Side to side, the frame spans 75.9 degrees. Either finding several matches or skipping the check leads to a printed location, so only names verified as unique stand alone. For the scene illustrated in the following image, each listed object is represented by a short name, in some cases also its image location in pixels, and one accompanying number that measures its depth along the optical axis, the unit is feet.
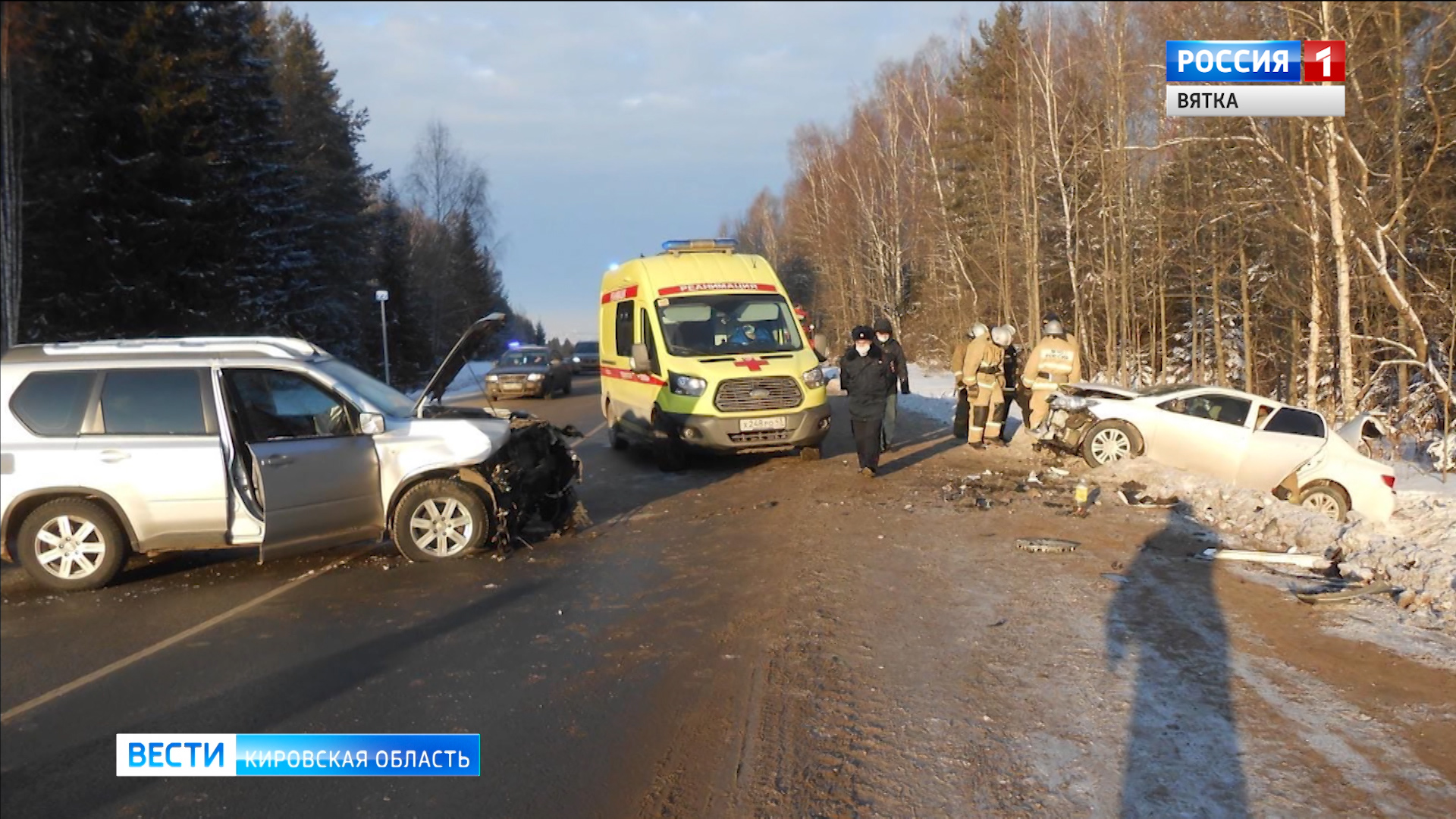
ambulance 37.37
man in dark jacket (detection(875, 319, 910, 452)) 41.96
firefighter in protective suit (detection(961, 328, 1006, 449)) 43.19
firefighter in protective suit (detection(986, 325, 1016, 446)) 44.19
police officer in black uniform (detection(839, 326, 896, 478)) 35.65
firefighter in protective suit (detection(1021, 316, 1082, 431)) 42.06
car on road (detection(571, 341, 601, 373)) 138.72
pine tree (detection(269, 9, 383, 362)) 98.22
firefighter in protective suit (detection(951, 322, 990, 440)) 46.88
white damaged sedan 34.45
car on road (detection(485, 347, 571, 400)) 90.79
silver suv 23.66
